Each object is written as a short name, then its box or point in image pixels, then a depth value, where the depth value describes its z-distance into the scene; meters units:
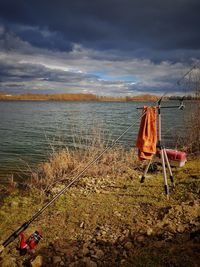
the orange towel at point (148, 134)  4.83
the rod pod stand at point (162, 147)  4.70
